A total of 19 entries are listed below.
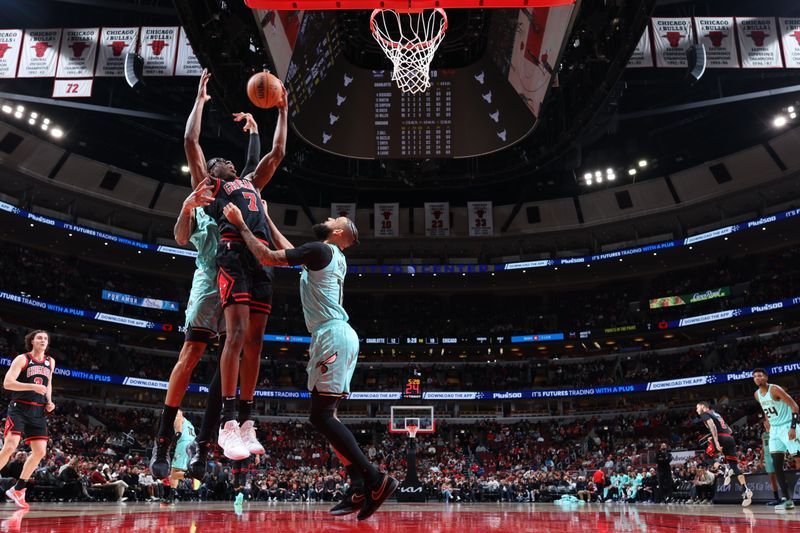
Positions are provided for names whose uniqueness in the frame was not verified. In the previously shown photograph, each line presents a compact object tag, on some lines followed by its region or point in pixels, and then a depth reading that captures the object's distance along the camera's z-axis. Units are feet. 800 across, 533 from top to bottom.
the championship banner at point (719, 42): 53.57
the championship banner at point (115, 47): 53.98
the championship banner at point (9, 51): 53.31
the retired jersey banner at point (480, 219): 104.27
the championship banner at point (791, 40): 52.26
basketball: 18.25
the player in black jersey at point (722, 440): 36.06
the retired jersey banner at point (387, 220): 103.55
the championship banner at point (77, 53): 53.67
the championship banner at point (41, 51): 53.83
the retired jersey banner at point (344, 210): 101.86
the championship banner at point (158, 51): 54.80
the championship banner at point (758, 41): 52.75
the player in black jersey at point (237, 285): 15.11
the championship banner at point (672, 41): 53.72
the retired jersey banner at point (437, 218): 104.68
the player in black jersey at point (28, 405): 23.94
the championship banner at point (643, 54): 54.03
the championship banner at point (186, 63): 54.78
